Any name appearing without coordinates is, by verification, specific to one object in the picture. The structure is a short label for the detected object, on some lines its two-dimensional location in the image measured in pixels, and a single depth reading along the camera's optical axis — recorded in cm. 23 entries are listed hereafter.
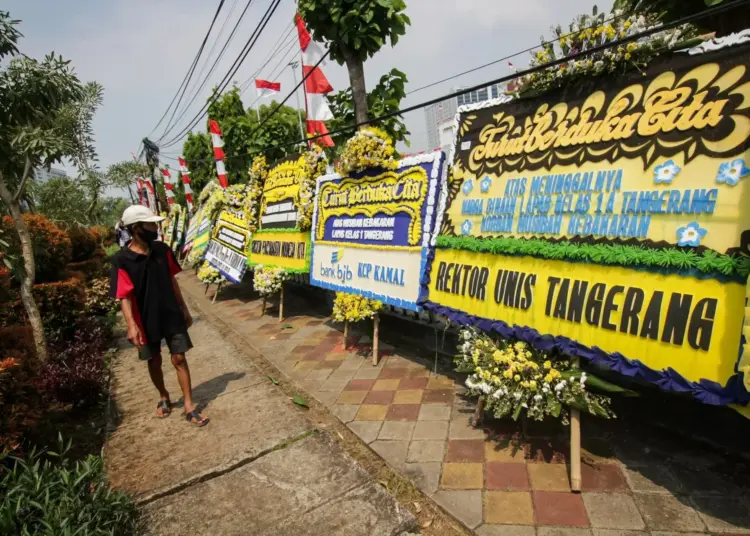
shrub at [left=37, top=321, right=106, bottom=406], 405
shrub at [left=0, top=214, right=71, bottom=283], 607
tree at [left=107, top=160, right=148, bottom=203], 2421
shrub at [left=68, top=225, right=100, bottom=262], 843
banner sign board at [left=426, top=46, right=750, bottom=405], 204
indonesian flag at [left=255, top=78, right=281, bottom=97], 1061
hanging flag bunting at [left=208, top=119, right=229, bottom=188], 1121
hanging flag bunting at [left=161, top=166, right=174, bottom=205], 2447
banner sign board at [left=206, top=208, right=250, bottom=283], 820
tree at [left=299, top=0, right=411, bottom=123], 548
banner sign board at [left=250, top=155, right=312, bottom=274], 646
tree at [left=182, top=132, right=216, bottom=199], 2105
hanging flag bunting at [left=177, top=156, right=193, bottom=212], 1857
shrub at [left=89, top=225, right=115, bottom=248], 1382
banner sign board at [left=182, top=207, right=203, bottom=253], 1259
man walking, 347
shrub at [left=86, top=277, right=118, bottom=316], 760
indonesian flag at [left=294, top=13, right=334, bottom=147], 654
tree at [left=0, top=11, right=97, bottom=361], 430
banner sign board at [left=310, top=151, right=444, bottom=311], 408
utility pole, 2794
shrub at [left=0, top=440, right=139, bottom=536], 205
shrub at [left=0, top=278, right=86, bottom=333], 544
